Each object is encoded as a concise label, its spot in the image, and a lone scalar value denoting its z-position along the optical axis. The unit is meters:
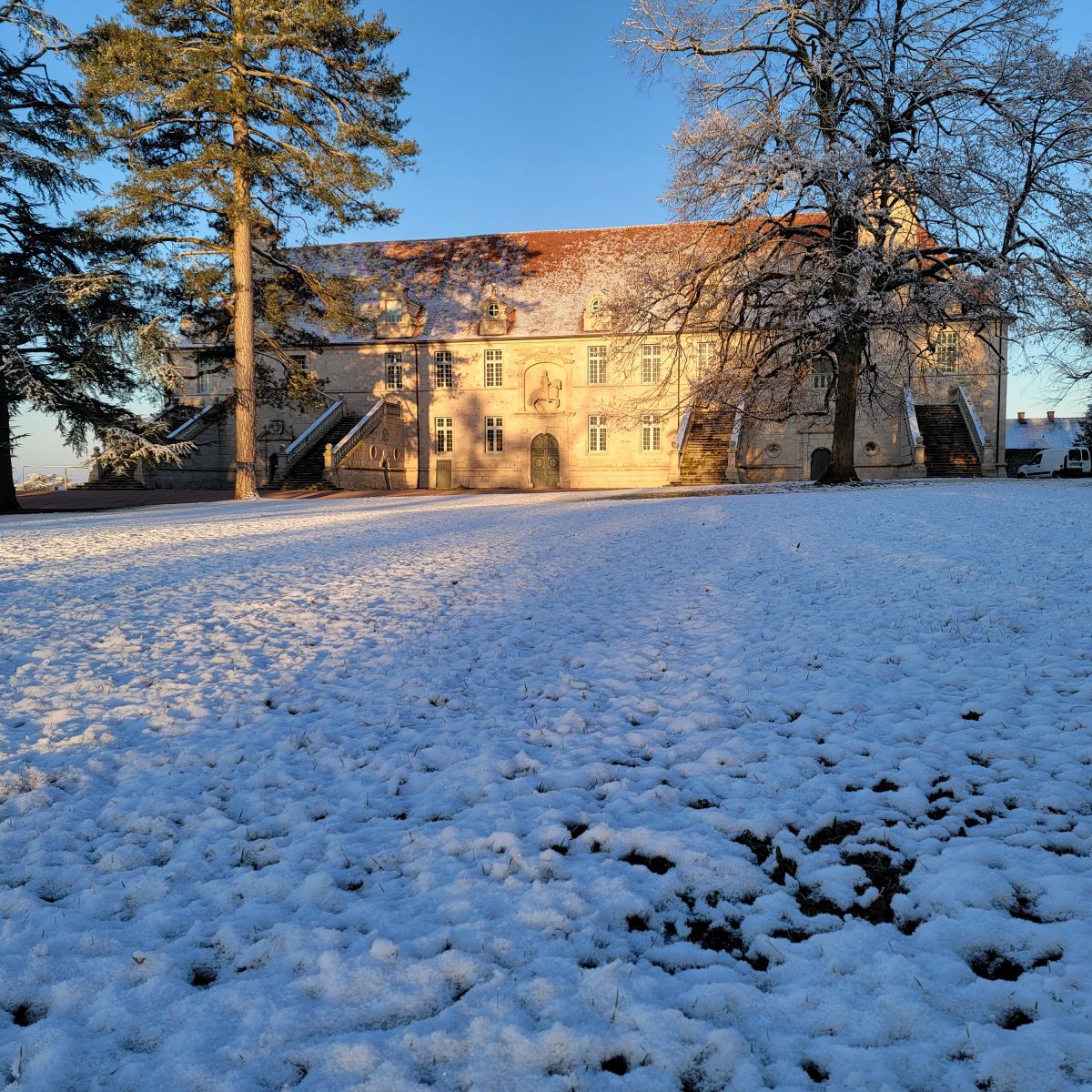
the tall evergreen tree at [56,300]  21.25
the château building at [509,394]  35.22
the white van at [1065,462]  36.44
